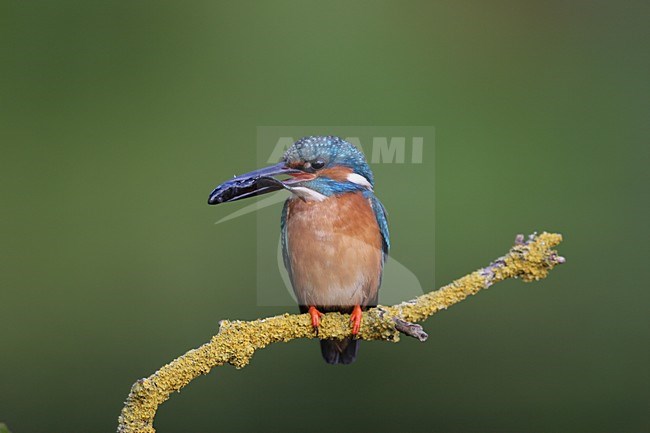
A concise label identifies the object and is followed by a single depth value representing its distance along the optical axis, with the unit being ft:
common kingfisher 15.81
